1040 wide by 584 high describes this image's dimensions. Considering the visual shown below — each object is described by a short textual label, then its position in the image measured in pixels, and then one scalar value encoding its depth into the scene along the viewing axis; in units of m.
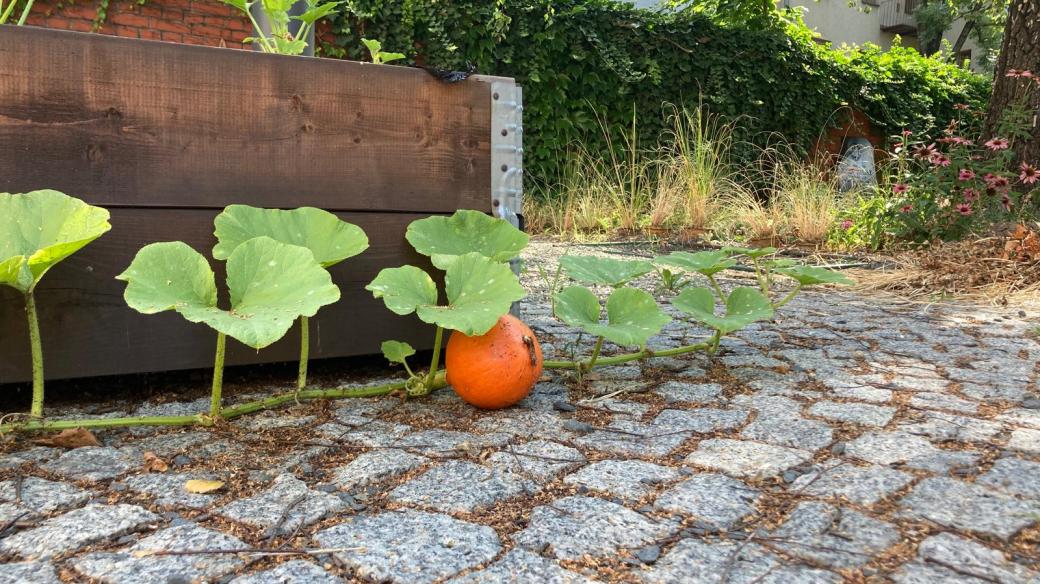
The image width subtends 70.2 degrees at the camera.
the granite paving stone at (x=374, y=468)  1.24
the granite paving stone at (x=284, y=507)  1.09
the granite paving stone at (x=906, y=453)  1.30
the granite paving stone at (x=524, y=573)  0.93
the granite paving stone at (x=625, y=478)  1.21
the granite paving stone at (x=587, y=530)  1.01
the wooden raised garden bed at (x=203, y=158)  1.50
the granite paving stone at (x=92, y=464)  1.24
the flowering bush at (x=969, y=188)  3.84
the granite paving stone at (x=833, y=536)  0.98
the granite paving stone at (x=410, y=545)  0.94
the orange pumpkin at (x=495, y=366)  1.59
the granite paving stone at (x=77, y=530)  0.98
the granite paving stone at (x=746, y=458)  1.29
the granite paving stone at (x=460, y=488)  1.15
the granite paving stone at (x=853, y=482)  1.18
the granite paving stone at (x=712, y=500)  1.12
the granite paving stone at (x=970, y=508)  1.06
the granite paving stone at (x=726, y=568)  0.92
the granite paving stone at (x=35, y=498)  1.09
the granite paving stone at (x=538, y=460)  1.29
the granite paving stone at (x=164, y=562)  0.92
